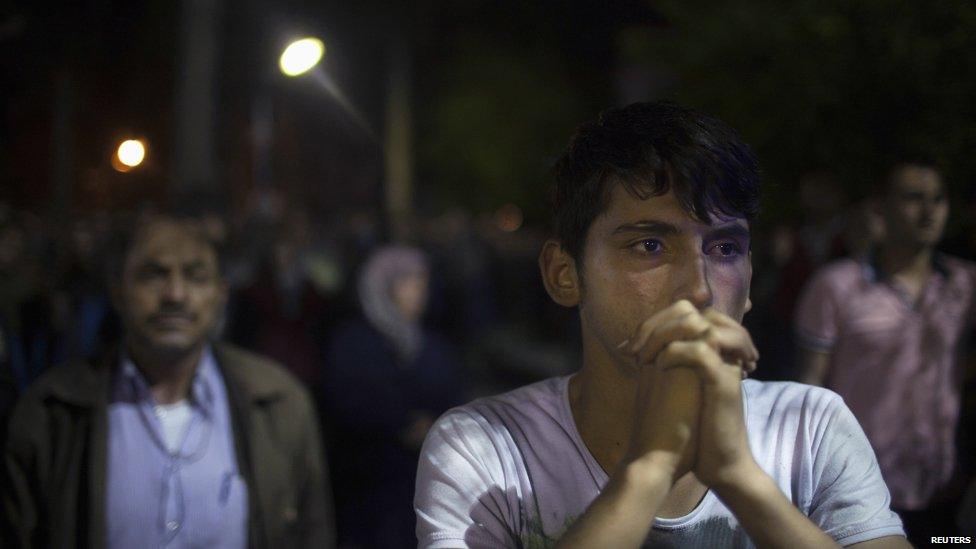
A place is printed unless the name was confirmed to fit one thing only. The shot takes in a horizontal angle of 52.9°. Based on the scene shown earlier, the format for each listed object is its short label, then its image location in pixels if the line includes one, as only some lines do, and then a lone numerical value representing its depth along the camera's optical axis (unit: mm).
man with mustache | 2719
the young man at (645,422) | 1426
